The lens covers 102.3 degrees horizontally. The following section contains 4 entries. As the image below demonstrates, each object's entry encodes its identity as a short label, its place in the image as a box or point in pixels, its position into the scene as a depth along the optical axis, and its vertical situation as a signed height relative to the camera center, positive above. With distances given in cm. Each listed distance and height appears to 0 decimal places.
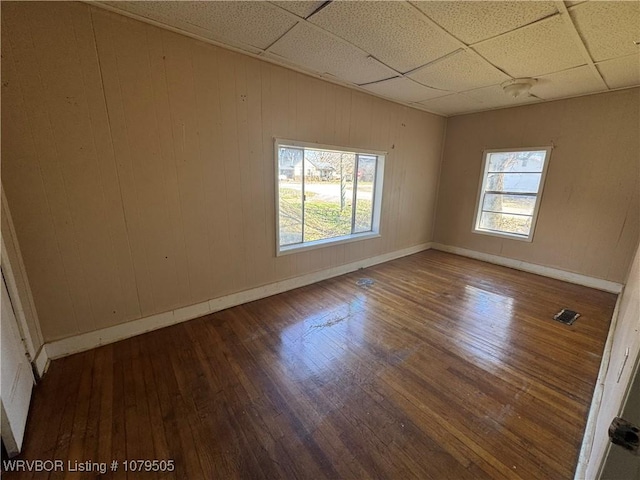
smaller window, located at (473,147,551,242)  402 -15
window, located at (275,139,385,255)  312 -23
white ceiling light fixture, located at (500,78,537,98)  295 +110
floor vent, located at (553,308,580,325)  272 -141
